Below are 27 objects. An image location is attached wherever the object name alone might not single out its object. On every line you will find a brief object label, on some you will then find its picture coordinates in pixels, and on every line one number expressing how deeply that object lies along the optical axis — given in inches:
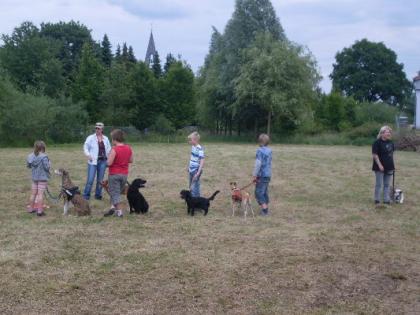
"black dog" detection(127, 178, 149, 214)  374.9
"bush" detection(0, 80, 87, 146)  1203.2
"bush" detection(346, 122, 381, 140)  1491.9
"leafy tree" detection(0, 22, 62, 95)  1945.1
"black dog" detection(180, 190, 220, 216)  378.6
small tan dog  375.2
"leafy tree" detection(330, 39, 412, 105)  2701.8
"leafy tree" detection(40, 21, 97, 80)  2534.4
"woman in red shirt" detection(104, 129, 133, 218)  358.6
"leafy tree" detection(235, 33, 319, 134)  1419.8
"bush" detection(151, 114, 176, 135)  1557.6
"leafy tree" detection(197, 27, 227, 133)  1556.3
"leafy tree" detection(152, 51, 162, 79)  2595.0
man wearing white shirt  431.2
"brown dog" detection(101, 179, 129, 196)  381.4
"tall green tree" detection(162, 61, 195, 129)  1651.1
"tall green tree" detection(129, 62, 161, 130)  1612.9
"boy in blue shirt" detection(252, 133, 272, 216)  369.4
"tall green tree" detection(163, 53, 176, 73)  2810.8
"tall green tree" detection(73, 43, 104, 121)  1600.6
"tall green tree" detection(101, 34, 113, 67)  2576.3
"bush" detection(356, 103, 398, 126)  1815.6
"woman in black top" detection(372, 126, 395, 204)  435.5
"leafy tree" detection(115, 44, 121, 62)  2875.5
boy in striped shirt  390.3
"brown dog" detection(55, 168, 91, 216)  370.3
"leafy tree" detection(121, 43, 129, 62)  2726.4
